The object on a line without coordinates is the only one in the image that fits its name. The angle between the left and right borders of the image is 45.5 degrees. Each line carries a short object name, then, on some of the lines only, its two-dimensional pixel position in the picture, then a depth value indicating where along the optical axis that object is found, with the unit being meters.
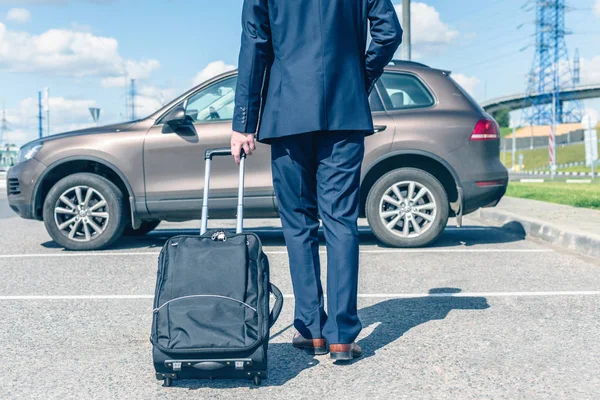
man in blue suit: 3.16
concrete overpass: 96.88
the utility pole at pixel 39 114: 78.91
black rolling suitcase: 2.79
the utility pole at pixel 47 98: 37.01
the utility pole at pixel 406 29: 15.00
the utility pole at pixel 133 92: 89.29
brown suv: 6.91
